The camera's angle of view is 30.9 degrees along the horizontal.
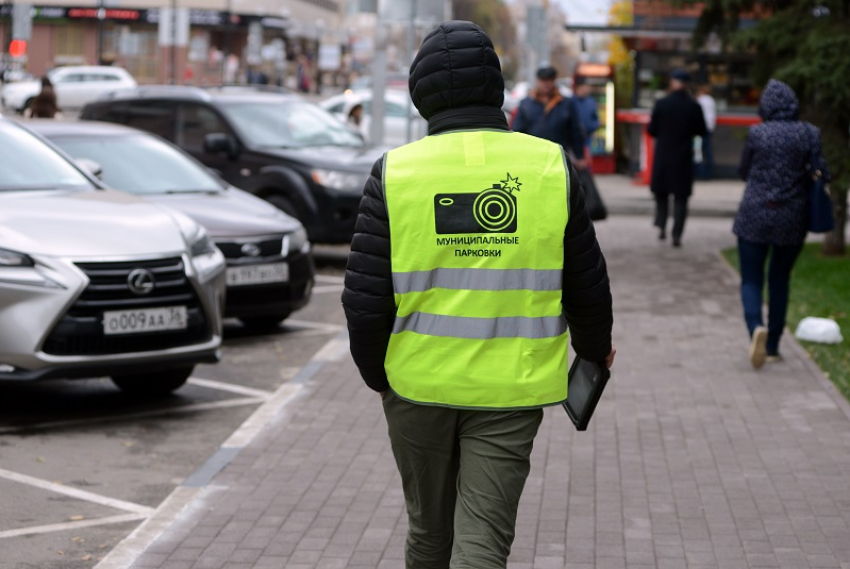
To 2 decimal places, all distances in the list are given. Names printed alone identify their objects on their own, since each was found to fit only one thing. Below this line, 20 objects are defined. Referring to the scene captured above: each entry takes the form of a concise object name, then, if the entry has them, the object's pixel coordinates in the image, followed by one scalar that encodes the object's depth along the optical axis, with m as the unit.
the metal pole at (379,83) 19.91
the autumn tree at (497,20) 114.19
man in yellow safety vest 3.86
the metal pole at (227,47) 78.37
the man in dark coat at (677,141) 17.16
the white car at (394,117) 25.43
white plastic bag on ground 10.55
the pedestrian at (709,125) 25.33
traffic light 45.46
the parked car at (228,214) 11.00
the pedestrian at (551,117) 14.31
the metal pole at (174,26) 45.85
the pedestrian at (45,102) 17.39
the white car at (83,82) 54.72
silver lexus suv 7.62
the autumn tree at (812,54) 15.10
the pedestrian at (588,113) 22.92
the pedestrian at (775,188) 9.28
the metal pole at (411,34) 19.12
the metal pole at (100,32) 66.81
